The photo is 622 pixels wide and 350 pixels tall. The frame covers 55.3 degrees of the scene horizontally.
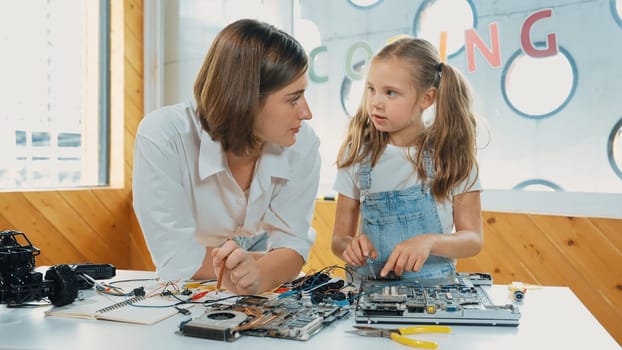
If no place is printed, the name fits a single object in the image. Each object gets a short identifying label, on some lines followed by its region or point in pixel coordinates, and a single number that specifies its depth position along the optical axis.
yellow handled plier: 0.85
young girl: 1.46
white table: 0.84
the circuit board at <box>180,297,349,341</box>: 0.86
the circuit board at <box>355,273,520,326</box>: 0.93
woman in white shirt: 1.30
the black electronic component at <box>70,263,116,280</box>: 1.24
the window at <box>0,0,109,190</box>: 2.79
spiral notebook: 0.97
